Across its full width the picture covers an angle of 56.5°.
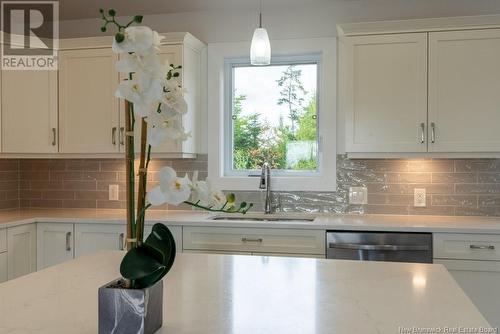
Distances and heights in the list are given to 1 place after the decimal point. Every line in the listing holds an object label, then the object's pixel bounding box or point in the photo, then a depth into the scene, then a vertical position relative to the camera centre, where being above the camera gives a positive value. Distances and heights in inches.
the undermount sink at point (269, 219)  129.1 -15.7
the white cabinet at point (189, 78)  127.6 +24.5
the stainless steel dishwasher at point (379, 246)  106.9 -19.2
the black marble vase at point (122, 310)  37.4 -12.0
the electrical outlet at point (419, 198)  128.6 -9.5
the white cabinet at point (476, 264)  104.7 -22.6
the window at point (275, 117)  139.6 +14.1
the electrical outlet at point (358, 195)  131.6 -9.0
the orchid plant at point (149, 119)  34.7 +3.5
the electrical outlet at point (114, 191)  146.9 -9.3
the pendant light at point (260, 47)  99.1 +24.9
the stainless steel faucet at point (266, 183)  133.1 -5.8
